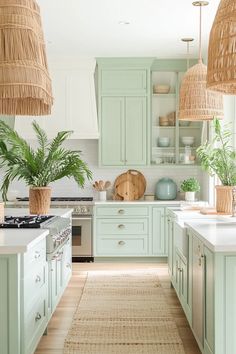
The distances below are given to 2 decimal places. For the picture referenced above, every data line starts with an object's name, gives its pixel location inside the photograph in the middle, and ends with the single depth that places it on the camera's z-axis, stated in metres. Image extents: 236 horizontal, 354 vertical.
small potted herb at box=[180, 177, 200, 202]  6.76
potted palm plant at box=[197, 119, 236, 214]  5.00
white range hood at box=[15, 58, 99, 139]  7.46
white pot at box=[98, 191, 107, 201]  7.64
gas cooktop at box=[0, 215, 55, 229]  3.97
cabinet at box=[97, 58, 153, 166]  7.54
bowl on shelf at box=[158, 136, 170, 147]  7.71
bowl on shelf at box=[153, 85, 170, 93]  7.68
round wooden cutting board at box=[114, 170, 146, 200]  7.84
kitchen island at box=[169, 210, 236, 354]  3.07
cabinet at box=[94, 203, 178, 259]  7.39
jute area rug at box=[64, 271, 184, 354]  4.06
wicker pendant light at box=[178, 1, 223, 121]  4.78
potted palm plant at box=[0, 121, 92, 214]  4.96
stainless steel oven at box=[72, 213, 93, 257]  7.32
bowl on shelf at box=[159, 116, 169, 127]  7.73
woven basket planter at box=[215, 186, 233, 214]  4.98
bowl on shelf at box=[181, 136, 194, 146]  7.65
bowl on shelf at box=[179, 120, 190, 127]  7.78
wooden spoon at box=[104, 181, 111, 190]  7.78
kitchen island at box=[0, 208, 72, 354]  3.09
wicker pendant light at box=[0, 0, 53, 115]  2.99
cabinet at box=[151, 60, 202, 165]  7.70
